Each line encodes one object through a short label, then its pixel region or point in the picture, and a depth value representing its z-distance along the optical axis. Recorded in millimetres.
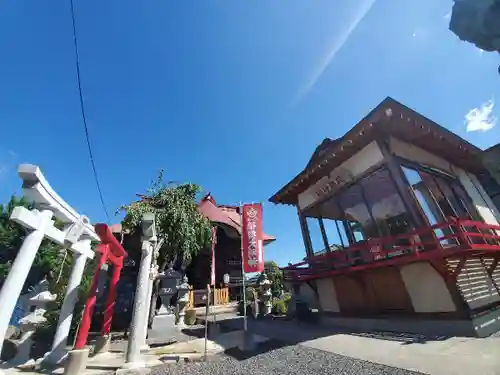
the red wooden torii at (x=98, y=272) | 5894
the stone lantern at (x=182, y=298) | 12054
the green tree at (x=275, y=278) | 20991
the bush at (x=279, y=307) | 15325
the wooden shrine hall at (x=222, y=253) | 20531
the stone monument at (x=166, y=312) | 9445
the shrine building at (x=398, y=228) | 6531
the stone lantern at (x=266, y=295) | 14603
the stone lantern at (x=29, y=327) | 8047
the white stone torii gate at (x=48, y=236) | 4812
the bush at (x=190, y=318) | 12948
